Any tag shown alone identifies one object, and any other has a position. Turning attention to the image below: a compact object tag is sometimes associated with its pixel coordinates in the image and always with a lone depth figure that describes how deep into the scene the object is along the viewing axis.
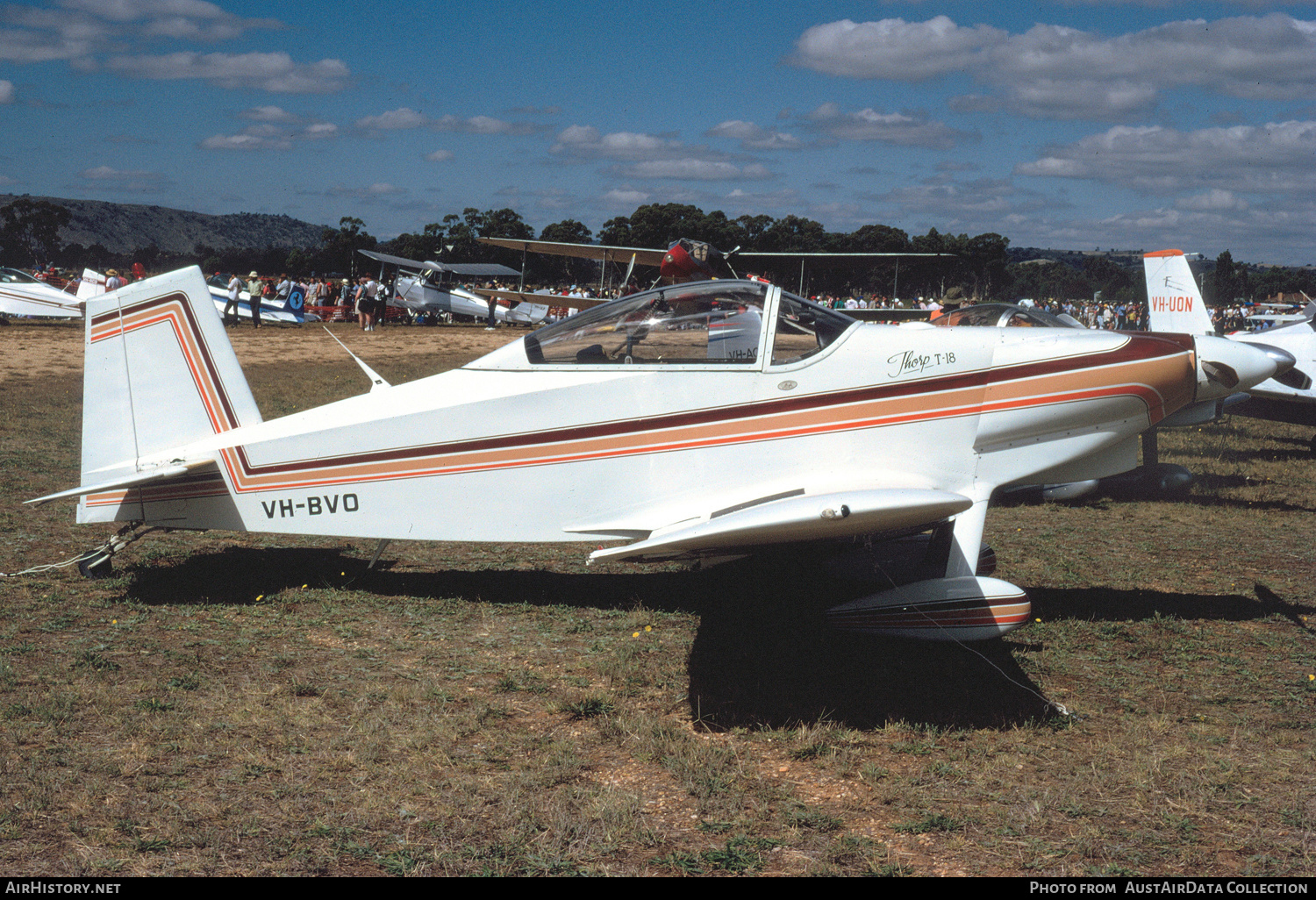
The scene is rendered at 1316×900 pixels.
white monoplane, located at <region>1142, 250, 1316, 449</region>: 12.25
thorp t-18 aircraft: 5.12
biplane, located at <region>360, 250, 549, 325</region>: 37.91
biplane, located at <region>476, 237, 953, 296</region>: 14.96
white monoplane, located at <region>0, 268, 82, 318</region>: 28.61
